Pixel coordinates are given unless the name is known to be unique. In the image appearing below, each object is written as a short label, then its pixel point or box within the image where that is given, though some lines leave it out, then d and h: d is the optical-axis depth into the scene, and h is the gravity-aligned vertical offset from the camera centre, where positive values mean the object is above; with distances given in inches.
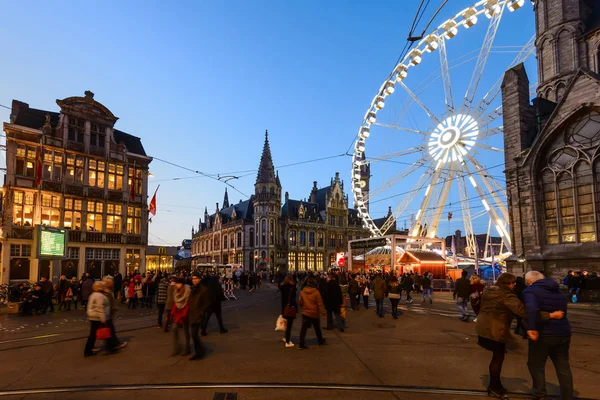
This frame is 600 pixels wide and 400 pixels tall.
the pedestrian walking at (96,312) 335.3 -45.1
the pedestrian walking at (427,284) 837.8 -68.3
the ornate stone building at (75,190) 1132.5 +177.1
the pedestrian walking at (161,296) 501.4 -50.6
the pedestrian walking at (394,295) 571.2 -60.0
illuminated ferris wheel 1021.8 +272.8
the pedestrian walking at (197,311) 327.0 -45.7
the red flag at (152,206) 1283.2 +133.1
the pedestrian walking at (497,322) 229.9 -39.6
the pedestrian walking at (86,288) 662.5 -53.0
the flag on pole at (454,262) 1451.8 -47.6
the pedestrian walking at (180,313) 341.1 -48.2
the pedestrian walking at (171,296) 351.6 -37.7
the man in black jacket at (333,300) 466.9 -53.6
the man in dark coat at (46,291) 701.9 -59.9
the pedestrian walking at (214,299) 448.5 -49.1
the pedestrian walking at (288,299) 375.8 -43.9
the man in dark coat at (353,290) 682.8 -63.3
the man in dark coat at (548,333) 206.5 -40.8
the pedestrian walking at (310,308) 362.6 -48.4
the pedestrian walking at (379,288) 578.2 -52.1
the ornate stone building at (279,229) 3024.1 +162.6
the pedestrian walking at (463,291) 531.2 -52.5
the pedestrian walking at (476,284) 486.9 -40.8
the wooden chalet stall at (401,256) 1234.0 -24.7
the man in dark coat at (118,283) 862.5 -59.7
